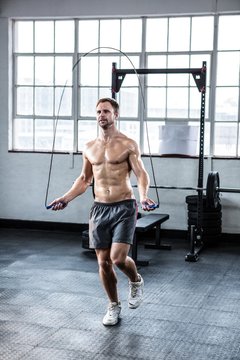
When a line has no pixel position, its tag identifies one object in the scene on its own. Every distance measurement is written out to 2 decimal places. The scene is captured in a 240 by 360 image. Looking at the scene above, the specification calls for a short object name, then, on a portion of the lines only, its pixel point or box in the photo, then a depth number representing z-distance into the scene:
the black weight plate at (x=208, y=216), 6.93
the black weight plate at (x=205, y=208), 6.98
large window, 7.30
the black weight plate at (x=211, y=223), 6.92
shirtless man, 3.98
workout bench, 6.00
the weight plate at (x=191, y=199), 7.12
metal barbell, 5.97
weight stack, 6.93
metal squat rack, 6.47
